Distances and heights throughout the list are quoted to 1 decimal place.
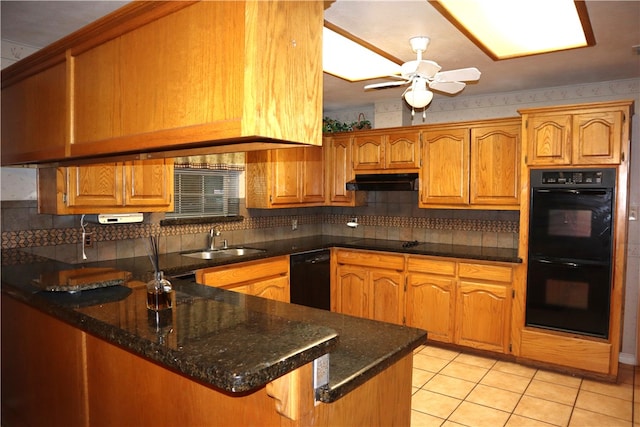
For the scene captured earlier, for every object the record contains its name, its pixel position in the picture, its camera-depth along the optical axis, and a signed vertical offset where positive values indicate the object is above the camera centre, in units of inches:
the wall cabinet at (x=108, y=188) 108.0 +1.9
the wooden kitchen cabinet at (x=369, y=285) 169.9 -35.7
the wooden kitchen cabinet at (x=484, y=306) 149.0 -38.1
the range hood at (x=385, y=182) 171.3 +5.7
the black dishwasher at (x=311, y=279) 164.9 -32.5
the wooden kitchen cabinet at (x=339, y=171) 191.6 +11.2
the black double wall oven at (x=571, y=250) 131.5 -16.5
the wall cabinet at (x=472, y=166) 152.6 +11.5
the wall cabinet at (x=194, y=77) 46.5 +14.6
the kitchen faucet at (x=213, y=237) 159.8 -15.2
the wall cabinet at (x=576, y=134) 130.0 +19.7
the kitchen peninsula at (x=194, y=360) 46.5 -21.2
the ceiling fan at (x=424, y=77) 111.0 +31.7
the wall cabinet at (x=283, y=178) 173.6 +7.2
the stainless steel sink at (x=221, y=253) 153.7 -20.9
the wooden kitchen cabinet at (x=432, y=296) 158.9 -36.9
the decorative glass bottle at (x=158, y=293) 65.6 -14.8
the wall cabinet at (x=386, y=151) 173.8 +18.8
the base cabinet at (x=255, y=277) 132.3 -26.5
